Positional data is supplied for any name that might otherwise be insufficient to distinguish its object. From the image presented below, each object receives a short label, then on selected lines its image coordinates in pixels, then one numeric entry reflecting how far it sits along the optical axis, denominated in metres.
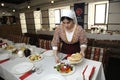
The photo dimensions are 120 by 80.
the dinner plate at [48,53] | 1.66
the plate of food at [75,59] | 1.18
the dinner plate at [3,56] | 1.62
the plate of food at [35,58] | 1.47
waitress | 1.42
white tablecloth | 1.05
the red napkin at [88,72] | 0.99
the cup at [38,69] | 1.15
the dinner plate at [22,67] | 1.18
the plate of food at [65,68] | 1.08
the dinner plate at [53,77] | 1.01
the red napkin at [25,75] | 1.06
